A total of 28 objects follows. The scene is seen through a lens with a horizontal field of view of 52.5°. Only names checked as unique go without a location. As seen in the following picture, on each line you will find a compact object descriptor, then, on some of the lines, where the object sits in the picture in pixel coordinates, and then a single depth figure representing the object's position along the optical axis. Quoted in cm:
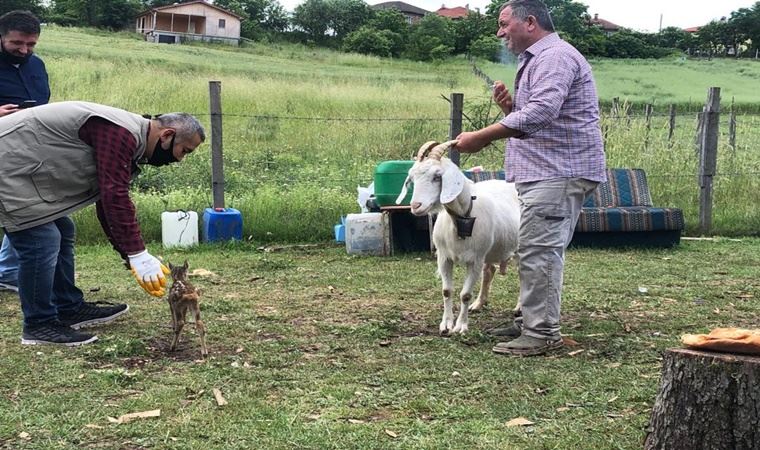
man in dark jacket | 556
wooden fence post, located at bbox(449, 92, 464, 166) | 1003
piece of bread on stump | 286
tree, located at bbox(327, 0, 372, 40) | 7156
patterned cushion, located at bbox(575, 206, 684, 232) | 929
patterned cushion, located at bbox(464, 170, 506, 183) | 931
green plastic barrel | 876
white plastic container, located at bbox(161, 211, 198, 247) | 888
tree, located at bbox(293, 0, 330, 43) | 7131
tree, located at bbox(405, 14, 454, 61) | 5375
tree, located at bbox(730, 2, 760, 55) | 6153
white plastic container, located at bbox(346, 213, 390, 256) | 878
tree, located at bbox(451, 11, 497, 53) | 4897
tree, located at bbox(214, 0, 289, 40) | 7481
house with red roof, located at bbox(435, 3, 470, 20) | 10888
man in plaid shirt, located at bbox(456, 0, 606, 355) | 470
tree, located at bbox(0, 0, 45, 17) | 4890
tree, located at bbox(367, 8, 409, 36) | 6512
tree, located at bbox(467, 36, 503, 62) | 4414
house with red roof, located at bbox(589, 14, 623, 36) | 5838
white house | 6738
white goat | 515
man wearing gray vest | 439
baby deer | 456
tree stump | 280
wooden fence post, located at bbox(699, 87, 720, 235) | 1039
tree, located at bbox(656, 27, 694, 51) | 6494
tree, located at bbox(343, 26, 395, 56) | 5897
